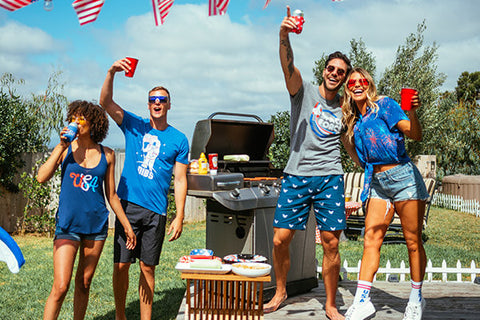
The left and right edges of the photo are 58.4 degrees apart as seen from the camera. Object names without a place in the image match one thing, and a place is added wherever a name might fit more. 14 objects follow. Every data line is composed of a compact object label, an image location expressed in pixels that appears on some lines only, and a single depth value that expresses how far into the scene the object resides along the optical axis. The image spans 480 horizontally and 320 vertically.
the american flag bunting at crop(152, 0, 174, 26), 3.14
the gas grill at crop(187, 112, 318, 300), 3.71
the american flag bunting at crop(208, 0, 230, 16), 3.13
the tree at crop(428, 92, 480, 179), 18.00
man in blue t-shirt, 3.23
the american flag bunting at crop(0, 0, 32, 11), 2.85
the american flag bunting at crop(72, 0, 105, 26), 3.01
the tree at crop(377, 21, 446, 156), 16.62
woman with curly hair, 2.78
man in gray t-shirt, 3.38
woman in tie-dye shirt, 3.03
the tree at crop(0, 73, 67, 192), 8.75
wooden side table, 2.94
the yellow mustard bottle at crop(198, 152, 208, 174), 3.83
